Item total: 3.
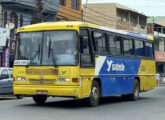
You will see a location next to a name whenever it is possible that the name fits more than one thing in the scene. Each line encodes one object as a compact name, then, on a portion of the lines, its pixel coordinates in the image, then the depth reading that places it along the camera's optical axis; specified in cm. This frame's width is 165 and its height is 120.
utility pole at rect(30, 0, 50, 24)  2817
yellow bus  1404
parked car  1972
